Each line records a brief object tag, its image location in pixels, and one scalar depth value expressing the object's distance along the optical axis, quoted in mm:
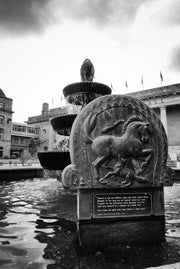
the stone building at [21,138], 64125
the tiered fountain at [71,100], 6633
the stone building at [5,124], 50375
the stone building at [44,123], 66588
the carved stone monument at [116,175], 3186
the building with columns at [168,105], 38938
